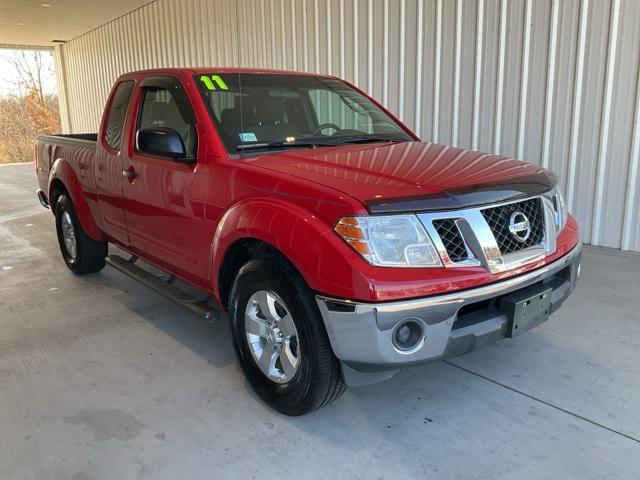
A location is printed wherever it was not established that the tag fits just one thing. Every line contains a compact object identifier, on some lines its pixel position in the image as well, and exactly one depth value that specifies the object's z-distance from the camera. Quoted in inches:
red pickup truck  87.0
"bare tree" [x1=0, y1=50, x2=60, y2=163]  943.7
